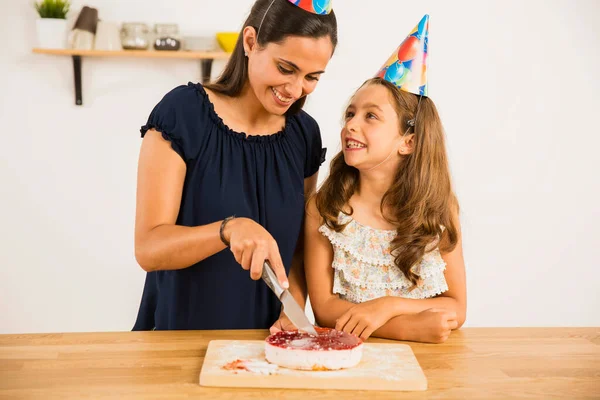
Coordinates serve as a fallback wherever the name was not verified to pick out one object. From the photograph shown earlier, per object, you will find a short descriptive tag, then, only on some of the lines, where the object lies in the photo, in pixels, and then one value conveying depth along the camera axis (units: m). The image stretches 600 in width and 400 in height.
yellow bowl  3.20
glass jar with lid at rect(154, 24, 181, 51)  3.18
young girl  1.58
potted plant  3.13
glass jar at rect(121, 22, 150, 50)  3.17
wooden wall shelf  3.12
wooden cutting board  1.15
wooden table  1.13
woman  1.49
